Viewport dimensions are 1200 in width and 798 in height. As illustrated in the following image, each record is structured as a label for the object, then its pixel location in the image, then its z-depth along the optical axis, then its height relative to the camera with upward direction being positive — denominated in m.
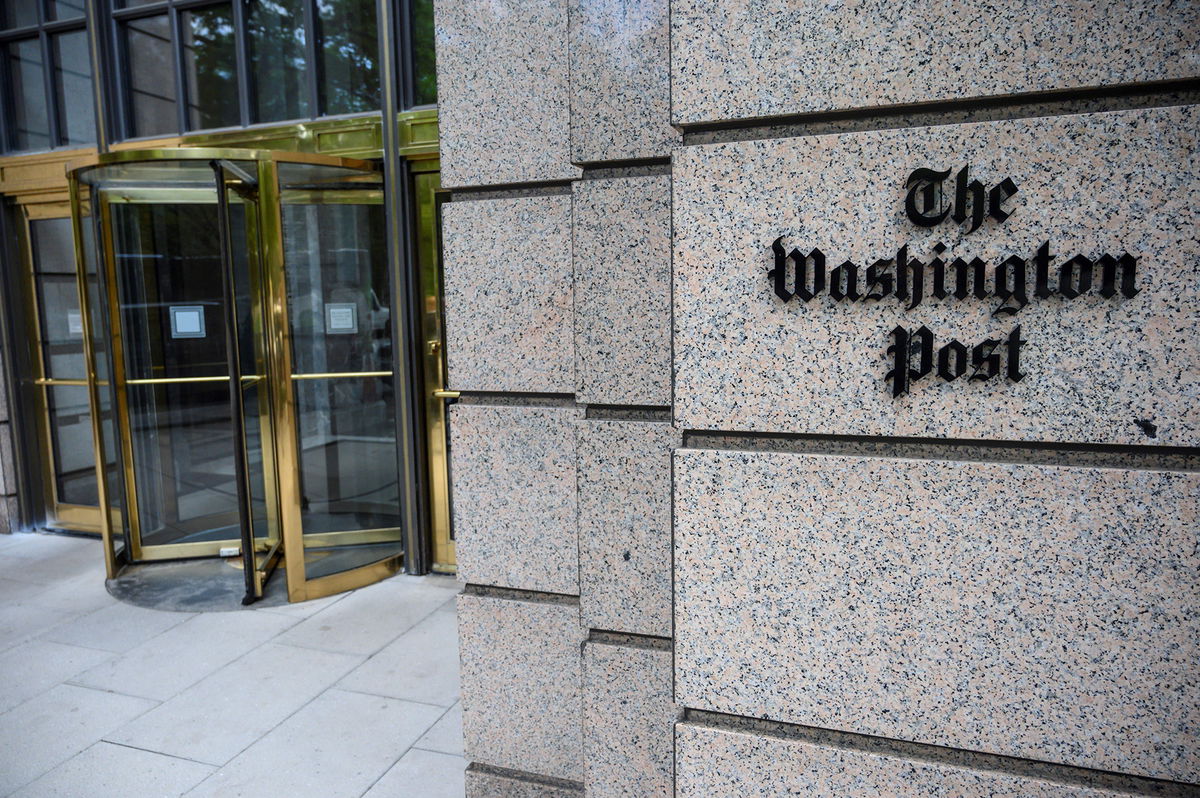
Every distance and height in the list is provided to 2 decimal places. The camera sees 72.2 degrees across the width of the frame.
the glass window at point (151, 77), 6.63 +1.92
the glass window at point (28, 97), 7.23 +1.93
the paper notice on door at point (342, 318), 5.91 -0.06
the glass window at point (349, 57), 5.90 +1.83
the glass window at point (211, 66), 6.38 +1.92
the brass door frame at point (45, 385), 7.23 -0.62
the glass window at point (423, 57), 5.76 +1.77
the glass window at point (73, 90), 7.01 +1.92
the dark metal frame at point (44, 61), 6.94 +2.20
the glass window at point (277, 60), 6.11 +1.87
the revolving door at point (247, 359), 5.51 -0.34
